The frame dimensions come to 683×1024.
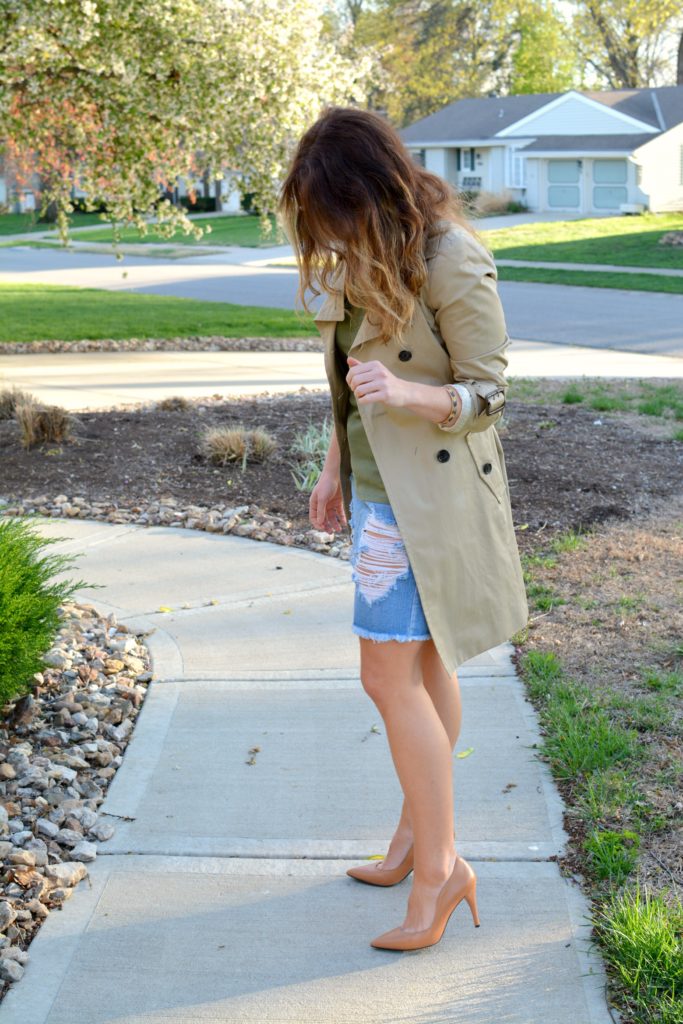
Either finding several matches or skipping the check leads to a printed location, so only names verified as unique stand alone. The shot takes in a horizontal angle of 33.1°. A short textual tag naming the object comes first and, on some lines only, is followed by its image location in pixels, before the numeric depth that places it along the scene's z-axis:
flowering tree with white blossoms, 8.98
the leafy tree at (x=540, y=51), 54.44
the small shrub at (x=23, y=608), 3.51
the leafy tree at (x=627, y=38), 45.19
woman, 2.42
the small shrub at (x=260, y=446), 7.04
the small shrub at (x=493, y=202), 43.22
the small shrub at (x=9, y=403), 8.16
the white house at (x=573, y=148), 40.97
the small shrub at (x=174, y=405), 8.55
